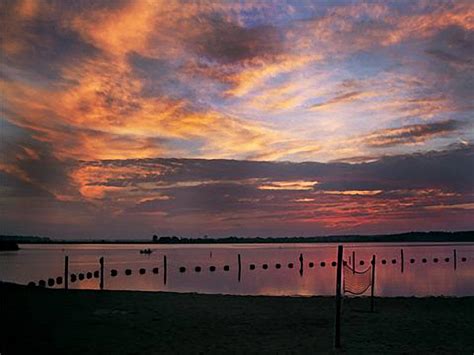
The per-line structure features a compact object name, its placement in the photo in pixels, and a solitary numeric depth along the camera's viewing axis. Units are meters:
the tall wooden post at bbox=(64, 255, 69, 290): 35.53
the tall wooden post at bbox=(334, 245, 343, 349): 13.05
